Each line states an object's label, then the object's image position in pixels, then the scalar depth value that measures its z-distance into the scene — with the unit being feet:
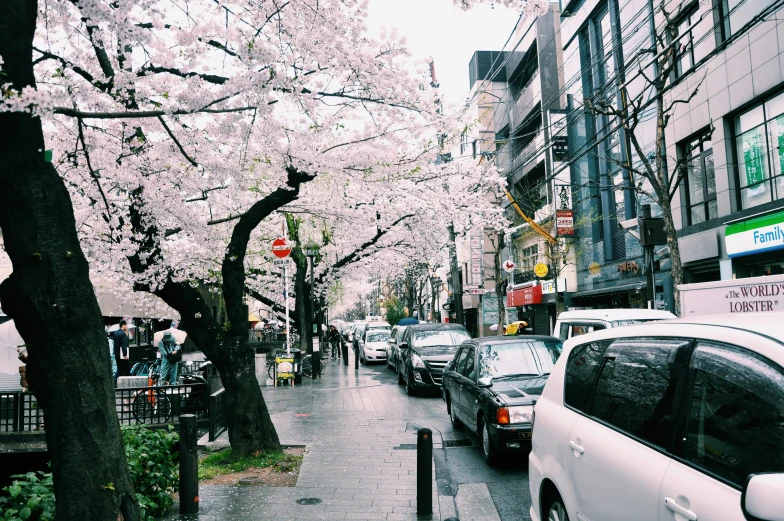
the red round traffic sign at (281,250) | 52.70
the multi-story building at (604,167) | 72.95
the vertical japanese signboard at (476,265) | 146.30
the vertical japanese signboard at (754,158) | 52.08
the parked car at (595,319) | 34.83
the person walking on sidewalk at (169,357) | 50.91
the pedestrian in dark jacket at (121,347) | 53.52
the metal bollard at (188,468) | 19.86
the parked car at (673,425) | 7.80
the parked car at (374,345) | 98.07
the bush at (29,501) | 13.78
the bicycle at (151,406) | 32.53
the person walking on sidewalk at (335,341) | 121.36
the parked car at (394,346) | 72.89
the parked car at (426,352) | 52.24
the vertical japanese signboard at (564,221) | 83.71
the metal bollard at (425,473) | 19.81
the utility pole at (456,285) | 89.71
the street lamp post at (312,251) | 84.46
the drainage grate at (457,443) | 32.35
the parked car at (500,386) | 25.44
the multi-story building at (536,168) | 98.27
